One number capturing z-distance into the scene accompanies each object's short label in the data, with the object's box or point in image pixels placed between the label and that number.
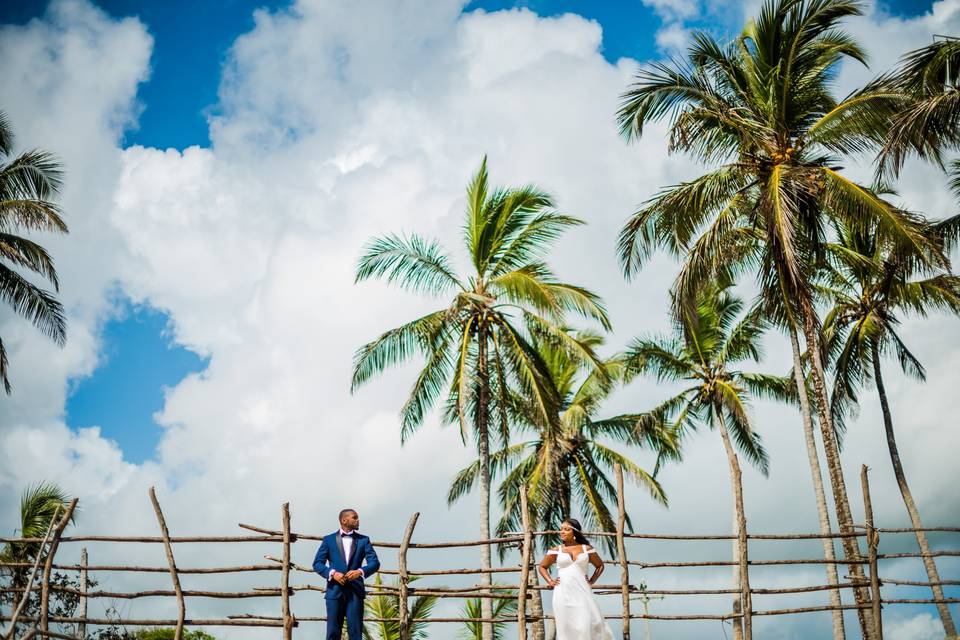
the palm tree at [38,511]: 18.11
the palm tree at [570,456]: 21.41
